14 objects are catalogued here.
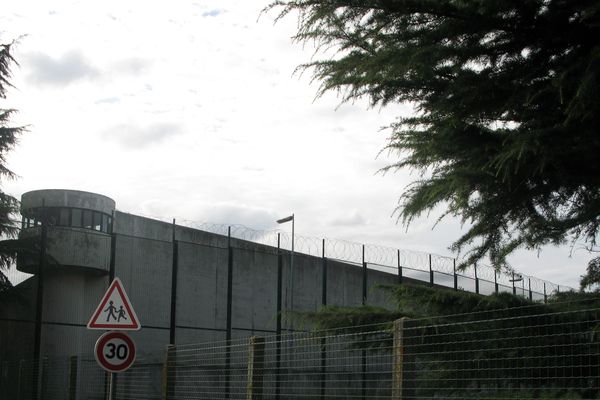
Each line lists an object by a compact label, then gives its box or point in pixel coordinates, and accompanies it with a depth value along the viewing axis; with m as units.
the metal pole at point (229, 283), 22.91
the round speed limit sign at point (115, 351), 10.17
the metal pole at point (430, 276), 28.44
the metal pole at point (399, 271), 27.53
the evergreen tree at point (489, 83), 6.34
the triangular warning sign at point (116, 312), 10.56
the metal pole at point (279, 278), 24.11
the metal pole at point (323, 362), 7.87
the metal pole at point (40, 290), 18.94
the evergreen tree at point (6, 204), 18.67
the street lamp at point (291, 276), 23.81
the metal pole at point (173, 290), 21.66
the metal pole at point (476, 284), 28.71
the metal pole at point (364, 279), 26.84
